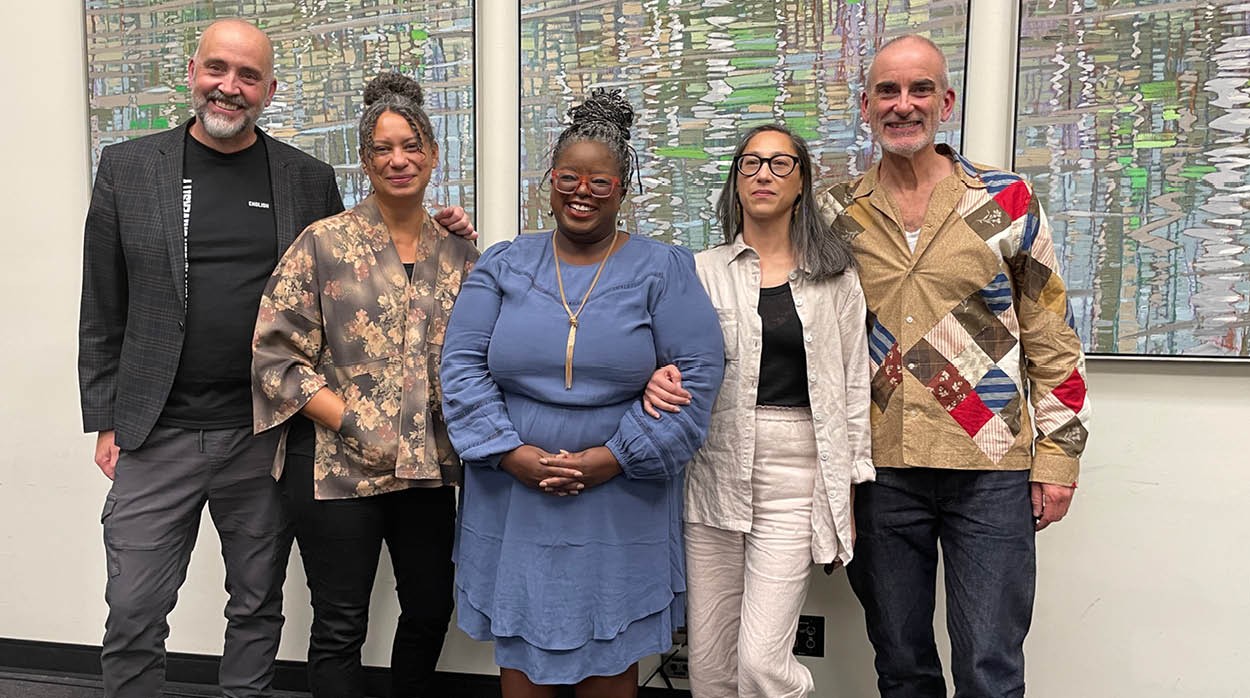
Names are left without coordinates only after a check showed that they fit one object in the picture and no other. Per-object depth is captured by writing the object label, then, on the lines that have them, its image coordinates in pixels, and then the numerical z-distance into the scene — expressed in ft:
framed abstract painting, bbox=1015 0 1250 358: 6.64
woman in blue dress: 5.24
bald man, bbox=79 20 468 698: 6.18
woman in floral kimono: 5.82
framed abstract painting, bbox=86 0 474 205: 7.66
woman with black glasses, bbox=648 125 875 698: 5.61
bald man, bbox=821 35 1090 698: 5.65
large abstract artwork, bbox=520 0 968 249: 7.15
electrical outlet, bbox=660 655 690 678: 7.87
